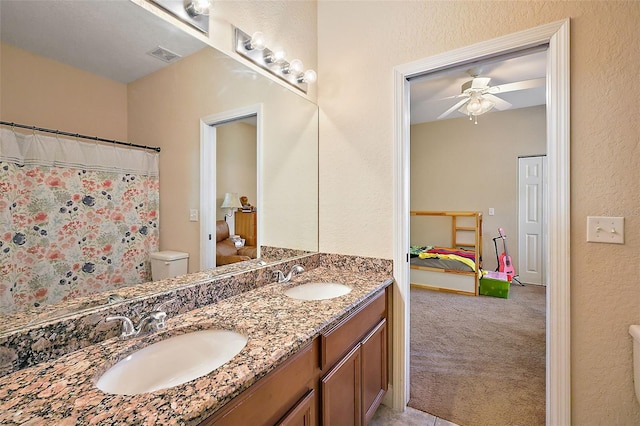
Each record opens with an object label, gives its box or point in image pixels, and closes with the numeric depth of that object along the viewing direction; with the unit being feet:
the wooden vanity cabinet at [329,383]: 2.52
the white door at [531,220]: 14.12
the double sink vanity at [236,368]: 1.99
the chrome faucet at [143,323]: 2.99
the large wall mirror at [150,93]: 2.67
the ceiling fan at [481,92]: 9.35
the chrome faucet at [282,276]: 5.25
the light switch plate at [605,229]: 4.03
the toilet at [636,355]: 3.80
